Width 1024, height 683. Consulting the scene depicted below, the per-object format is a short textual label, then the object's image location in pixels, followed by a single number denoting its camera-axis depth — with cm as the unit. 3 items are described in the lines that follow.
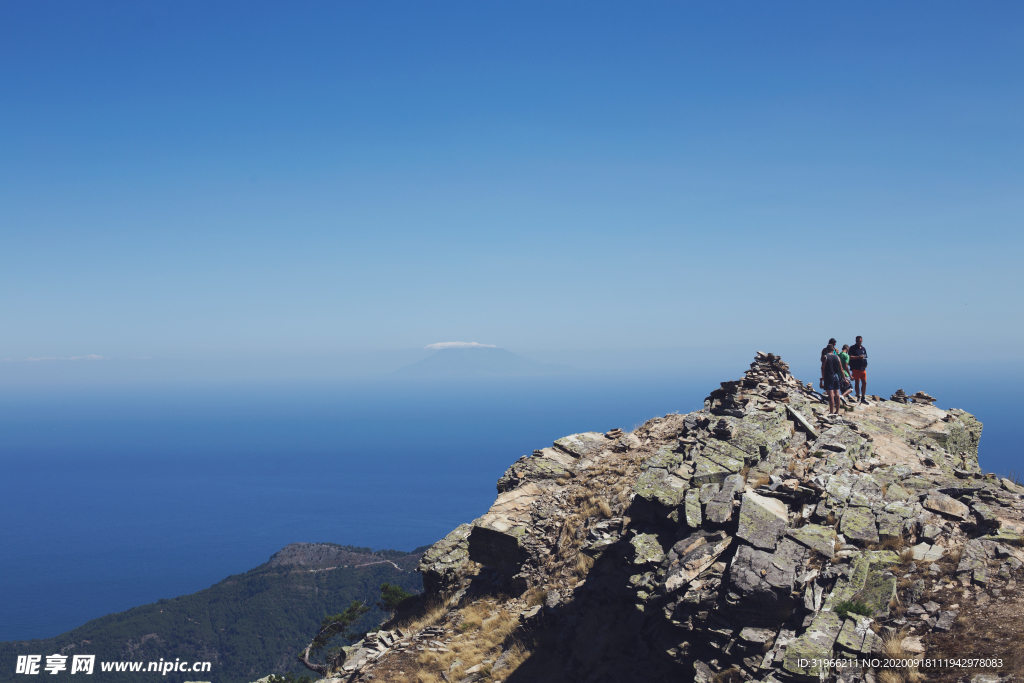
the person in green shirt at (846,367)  2738
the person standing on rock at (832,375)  2410
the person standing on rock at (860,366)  2748
